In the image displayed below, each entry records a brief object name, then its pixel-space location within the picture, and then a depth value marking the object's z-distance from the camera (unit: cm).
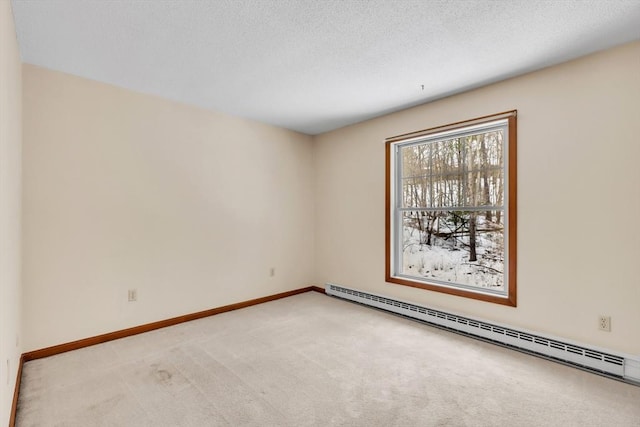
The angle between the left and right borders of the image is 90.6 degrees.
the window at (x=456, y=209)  302
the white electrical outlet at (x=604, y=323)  239
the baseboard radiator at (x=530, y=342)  229
